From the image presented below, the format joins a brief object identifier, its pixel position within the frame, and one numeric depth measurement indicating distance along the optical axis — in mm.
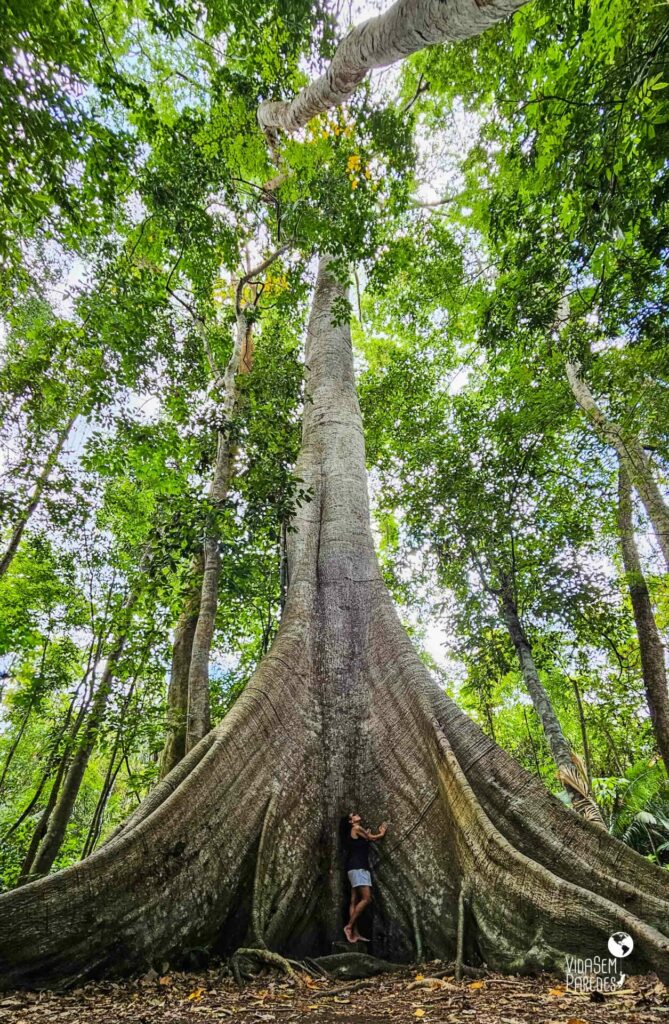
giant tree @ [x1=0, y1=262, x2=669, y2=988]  2342
